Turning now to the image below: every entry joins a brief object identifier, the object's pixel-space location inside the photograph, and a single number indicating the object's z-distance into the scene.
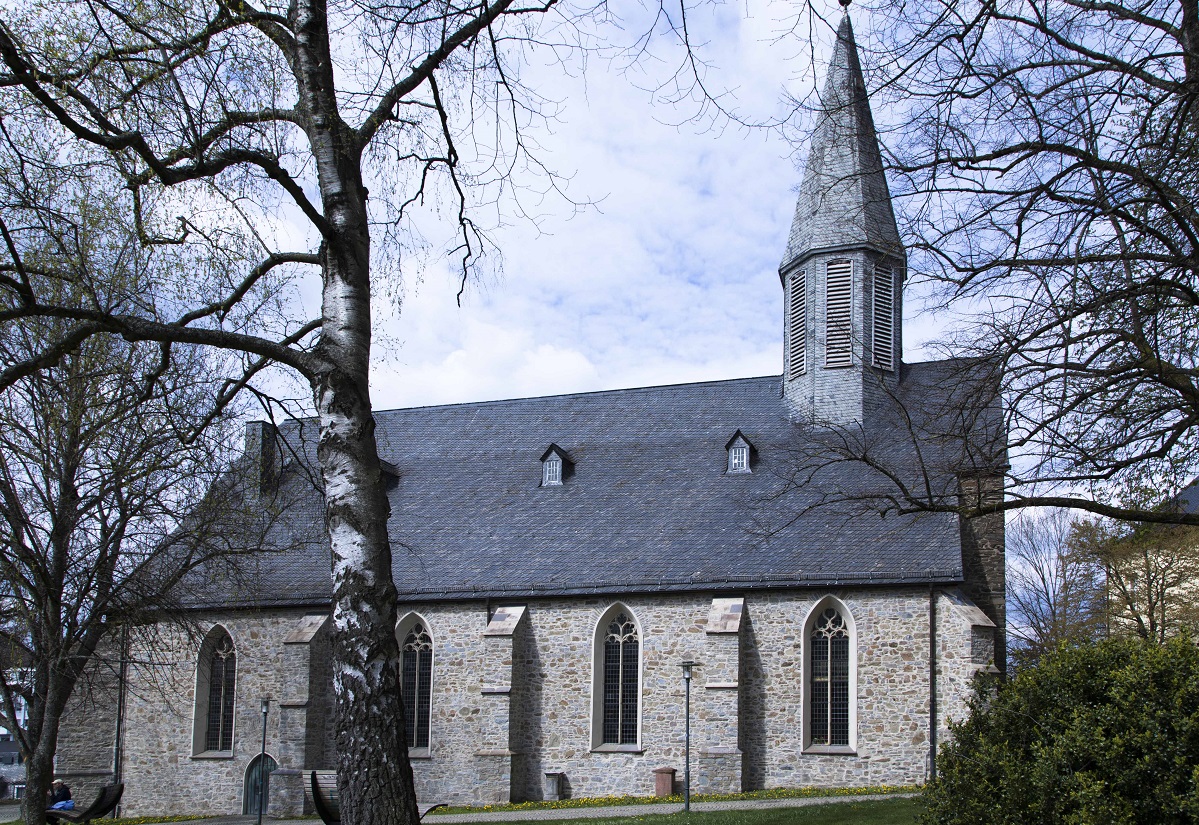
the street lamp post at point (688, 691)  19.84
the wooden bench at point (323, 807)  8.94
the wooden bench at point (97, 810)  15.27
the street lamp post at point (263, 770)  22.71
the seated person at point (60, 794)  17.41
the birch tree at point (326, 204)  6.35
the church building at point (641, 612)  20.72
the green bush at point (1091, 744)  7.44
